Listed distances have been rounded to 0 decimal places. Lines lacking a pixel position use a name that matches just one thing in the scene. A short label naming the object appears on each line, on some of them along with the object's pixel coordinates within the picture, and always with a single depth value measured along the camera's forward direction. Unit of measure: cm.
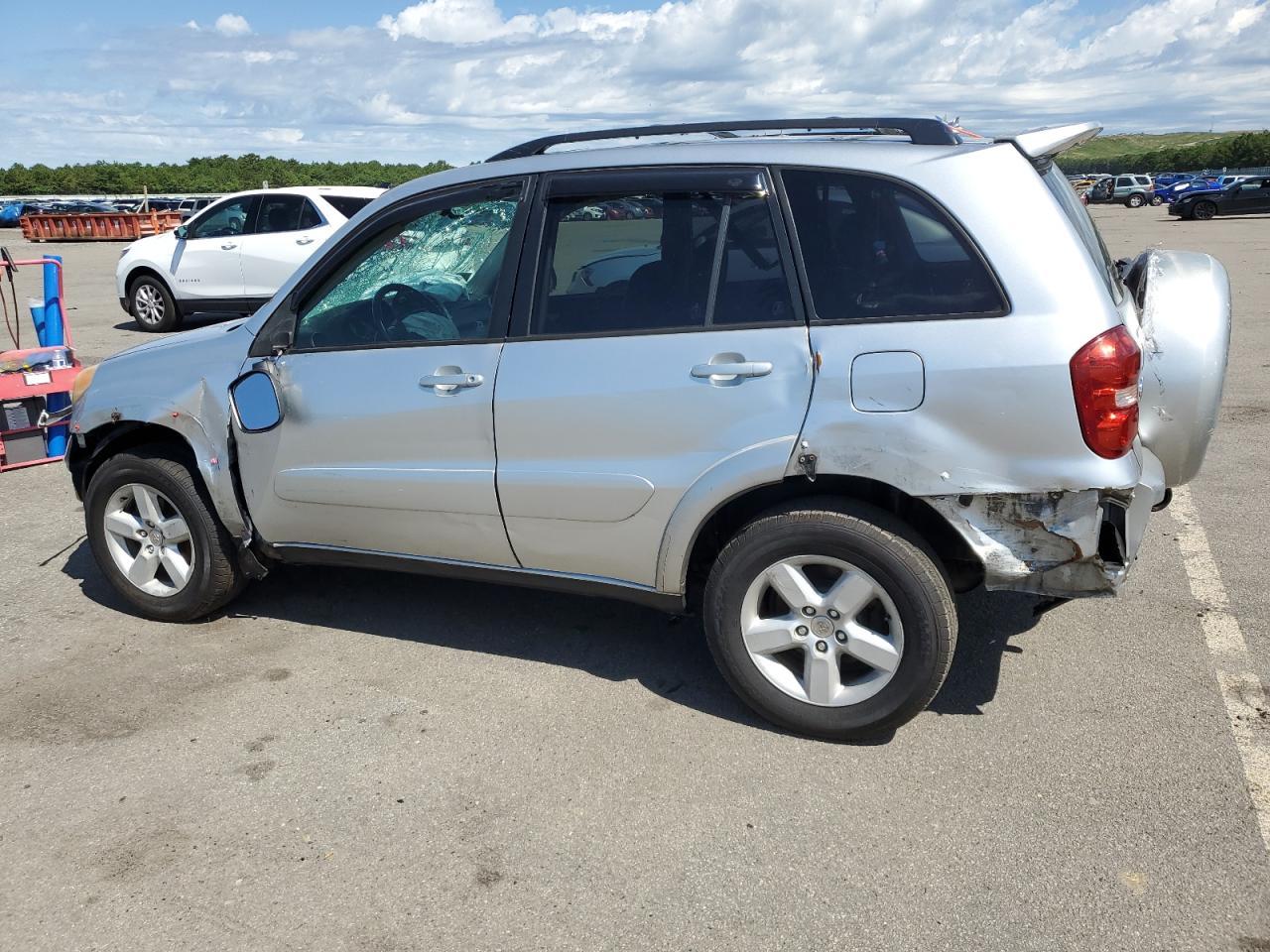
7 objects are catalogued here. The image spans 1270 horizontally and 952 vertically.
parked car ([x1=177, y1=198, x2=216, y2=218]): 3984
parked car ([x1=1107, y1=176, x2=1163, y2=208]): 5822
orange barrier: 3697
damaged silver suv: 322
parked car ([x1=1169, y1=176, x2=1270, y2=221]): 4119
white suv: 1338
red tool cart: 707
